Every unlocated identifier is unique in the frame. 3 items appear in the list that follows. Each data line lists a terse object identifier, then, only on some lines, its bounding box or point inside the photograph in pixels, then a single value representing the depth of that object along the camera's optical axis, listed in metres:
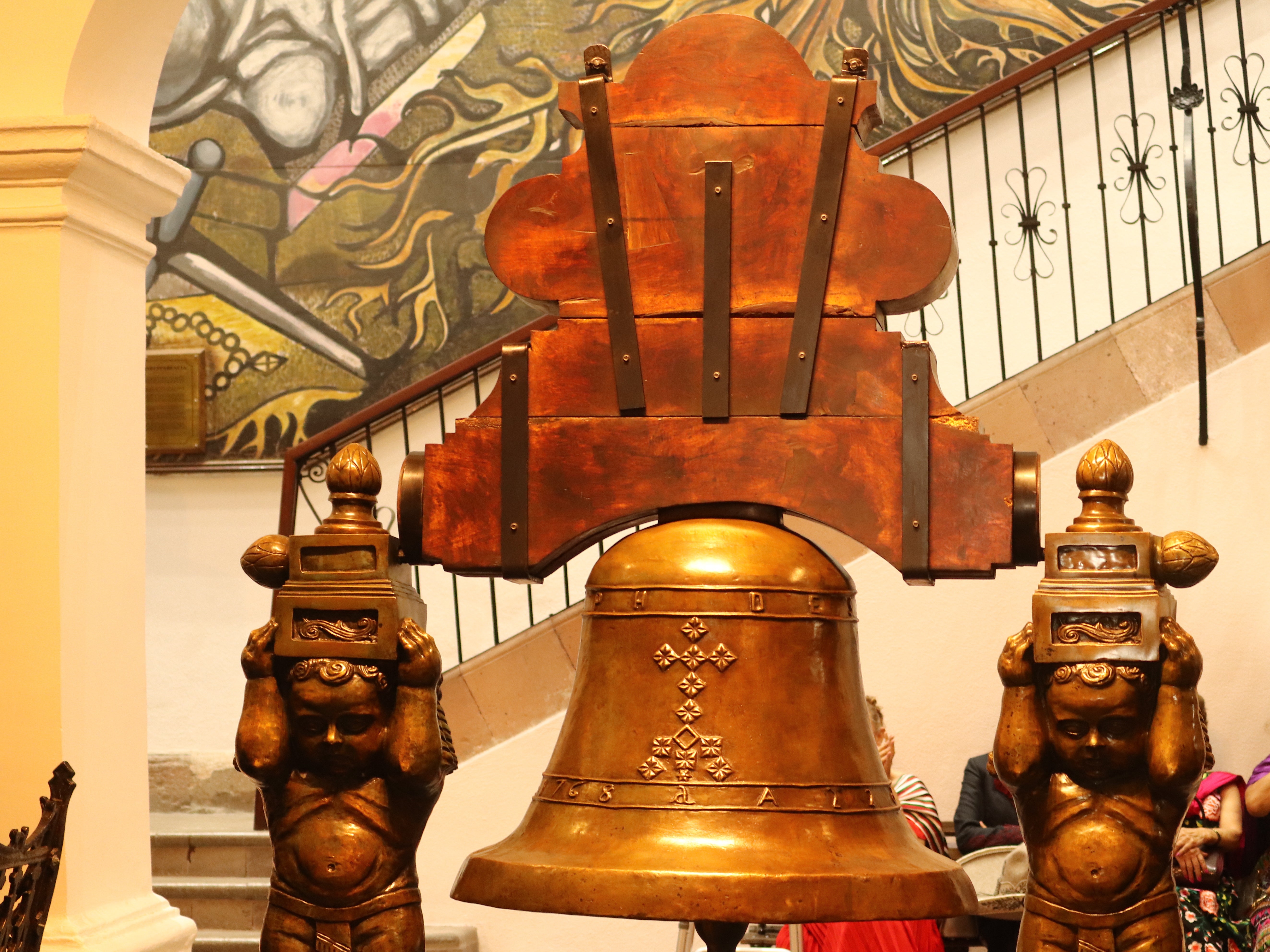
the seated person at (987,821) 5.22
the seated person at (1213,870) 4.80
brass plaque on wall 7.59
